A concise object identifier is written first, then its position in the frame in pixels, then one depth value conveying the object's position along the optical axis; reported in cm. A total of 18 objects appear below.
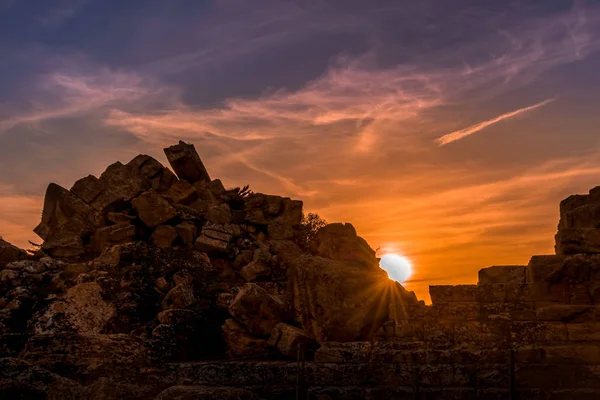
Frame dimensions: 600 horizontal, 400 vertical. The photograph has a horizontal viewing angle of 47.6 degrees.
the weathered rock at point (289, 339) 1220
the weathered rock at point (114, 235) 2186
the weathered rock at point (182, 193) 2497
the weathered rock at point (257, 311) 1326
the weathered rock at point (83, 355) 1226
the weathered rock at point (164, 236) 2157
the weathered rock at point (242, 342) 1303
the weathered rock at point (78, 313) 1605
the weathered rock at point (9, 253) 2123
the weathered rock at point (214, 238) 2138
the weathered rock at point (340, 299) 1220
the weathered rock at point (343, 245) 2100
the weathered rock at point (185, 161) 2586
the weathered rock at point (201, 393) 995
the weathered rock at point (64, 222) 2209
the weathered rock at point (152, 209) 2228
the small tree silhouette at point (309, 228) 2481
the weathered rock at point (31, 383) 1100
